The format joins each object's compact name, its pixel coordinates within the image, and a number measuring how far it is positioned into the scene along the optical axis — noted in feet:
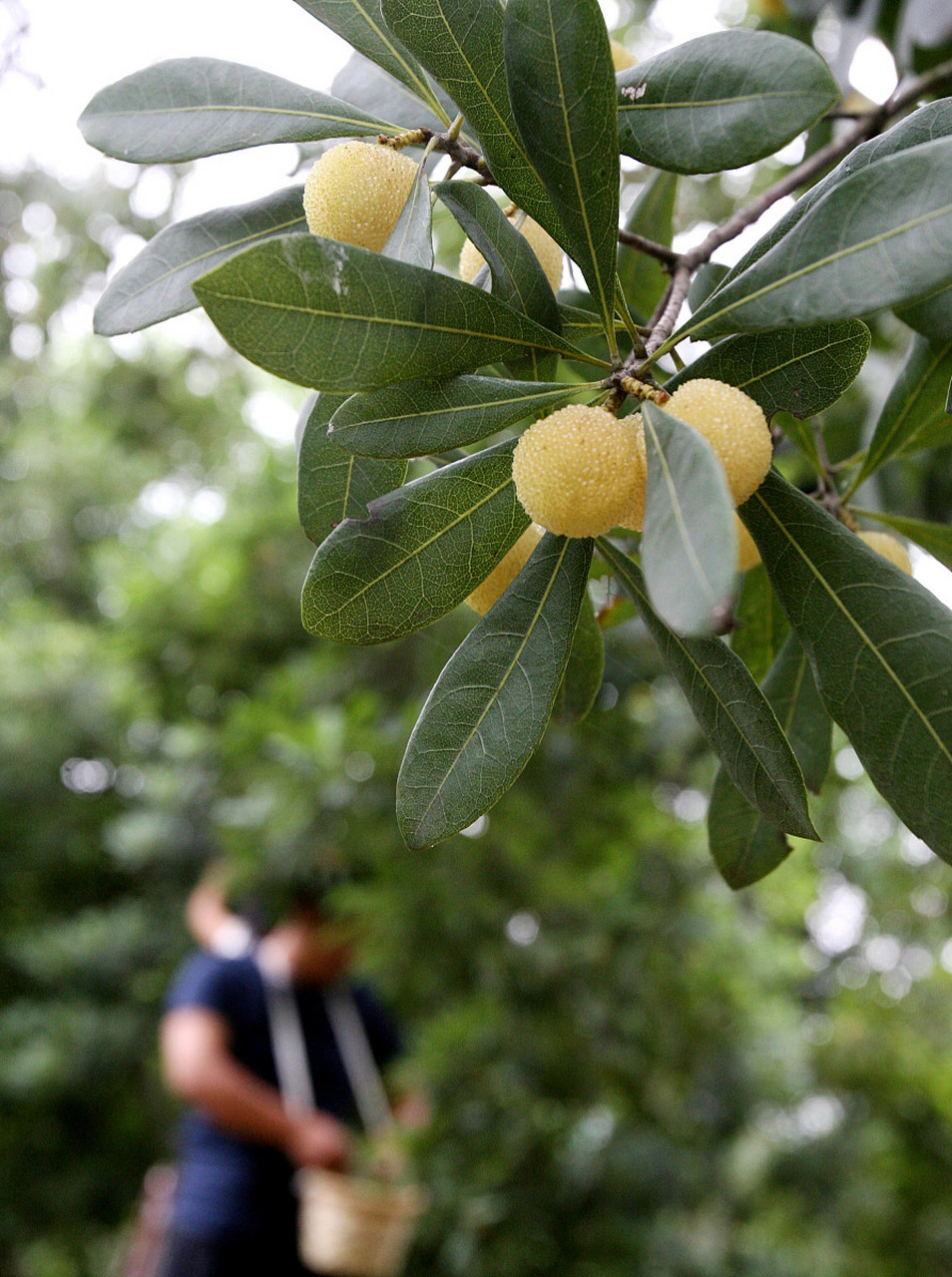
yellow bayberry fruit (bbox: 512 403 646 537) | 1.29
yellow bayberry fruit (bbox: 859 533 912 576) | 1.91
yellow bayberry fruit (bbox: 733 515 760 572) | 1.79
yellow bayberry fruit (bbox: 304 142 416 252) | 1.51
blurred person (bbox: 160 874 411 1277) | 6.91
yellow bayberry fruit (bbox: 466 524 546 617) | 1.74
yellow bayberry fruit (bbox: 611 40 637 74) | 2.09
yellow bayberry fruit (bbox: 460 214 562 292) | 1.79
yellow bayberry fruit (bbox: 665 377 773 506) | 1.26
